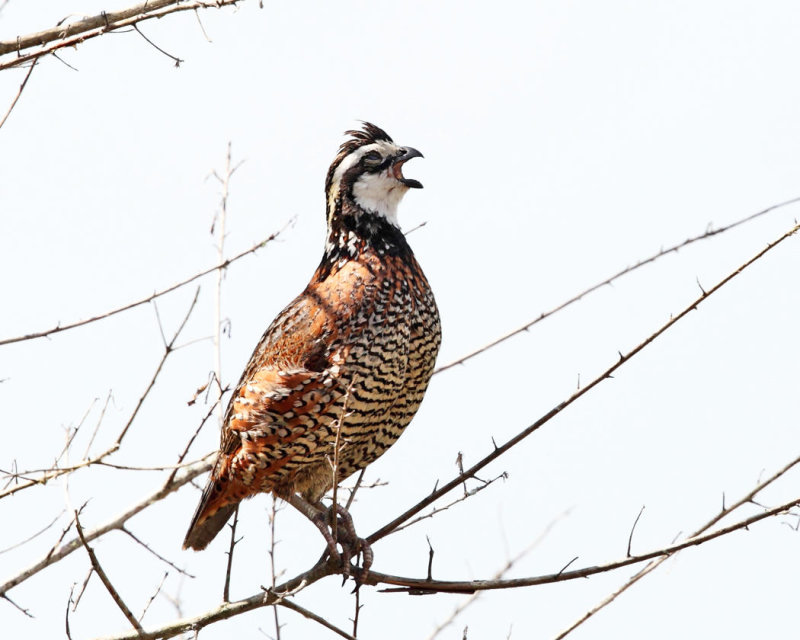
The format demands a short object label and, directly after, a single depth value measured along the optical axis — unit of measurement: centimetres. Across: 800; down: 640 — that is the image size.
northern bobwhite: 1209
